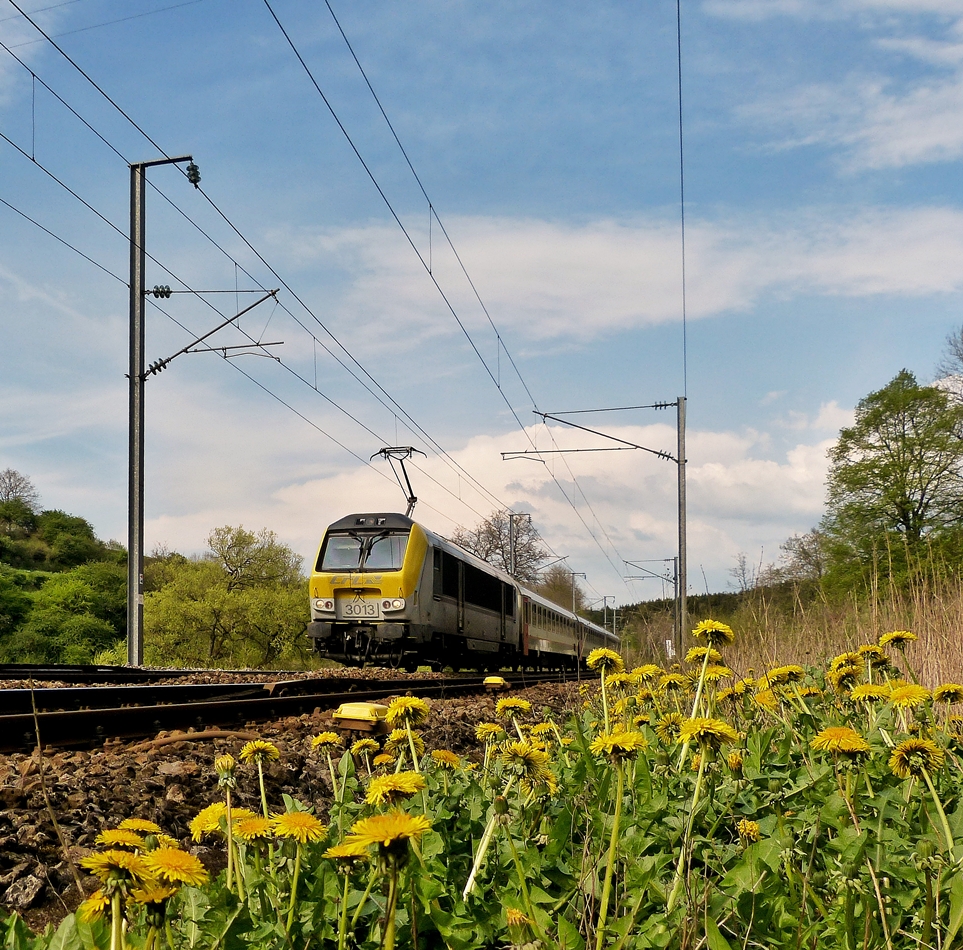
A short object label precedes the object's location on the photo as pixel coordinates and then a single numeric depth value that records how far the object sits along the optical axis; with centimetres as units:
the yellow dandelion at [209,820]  197
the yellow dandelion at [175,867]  130
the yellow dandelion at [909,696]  268
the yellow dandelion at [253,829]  171
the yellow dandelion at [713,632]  285
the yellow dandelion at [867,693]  281
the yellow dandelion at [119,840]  137
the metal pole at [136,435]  1567
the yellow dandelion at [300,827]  155
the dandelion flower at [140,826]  163
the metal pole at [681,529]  2114
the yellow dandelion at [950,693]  288
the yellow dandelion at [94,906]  127
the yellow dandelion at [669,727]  296
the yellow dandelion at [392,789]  160
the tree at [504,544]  5456
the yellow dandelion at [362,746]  267
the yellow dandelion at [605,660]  320
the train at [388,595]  1648
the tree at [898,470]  3559
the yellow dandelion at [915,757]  215
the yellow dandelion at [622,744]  174
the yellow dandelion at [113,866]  122
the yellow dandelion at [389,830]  119
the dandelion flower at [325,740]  270
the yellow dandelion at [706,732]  197
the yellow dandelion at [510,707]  276
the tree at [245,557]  3422
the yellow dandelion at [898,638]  340
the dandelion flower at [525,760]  199
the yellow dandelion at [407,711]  235
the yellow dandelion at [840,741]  209
